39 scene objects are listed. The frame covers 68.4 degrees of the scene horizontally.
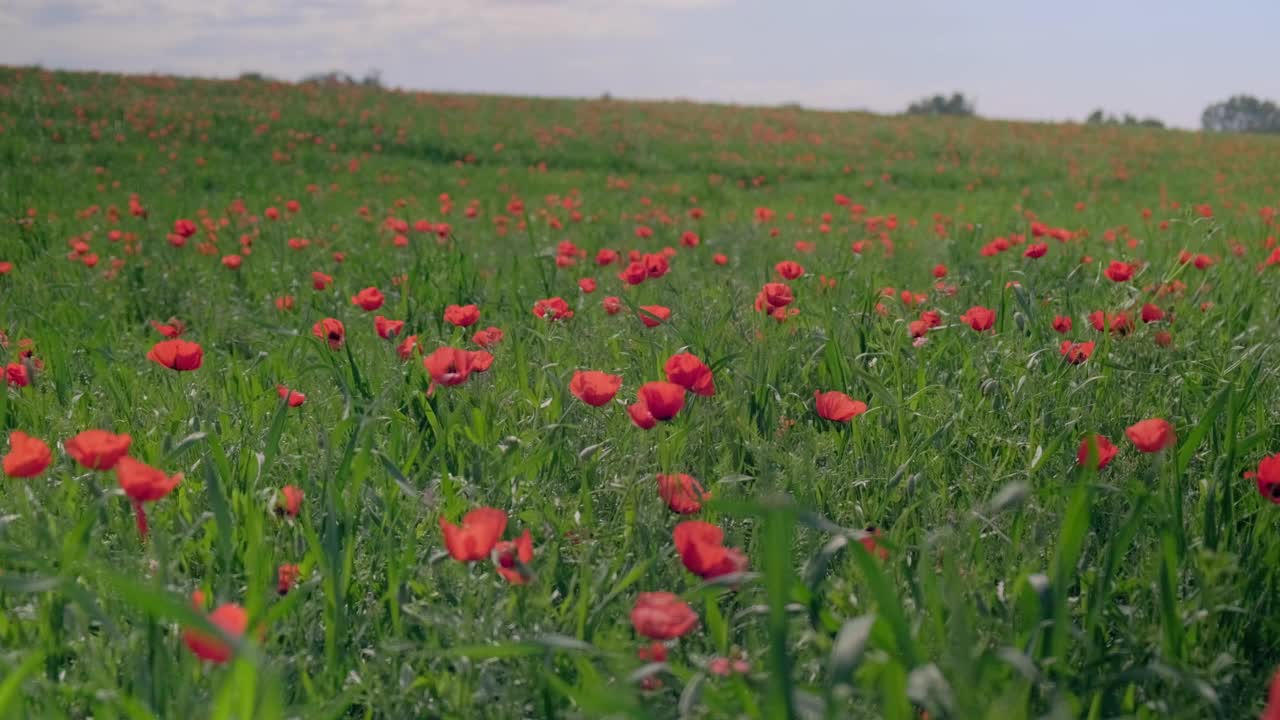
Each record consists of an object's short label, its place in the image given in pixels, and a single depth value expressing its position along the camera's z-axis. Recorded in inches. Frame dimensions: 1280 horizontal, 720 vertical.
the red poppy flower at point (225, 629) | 42.8
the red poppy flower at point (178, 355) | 79.0
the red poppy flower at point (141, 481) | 49.7
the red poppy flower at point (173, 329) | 108.2
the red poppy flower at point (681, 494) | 64.2
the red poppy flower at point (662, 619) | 45.5
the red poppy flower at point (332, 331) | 98.1
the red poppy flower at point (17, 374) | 89.7
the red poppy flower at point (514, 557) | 54.2
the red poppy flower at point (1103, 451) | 65.1
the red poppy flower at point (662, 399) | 64.5
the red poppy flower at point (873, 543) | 53.7
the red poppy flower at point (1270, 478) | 58.6
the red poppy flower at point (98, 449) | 52.9
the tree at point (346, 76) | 1242.0
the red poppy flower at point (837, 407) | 78.6
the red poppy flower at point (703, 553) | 49.3
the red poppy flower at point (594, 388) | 71.6
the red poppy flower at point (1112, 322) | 97.6
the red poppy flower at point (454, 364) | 76.0
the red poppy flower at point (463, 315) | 95.7
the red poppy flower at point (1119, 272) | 108.2
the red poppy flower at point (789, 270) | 113.4
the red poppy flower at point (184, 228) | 159.9
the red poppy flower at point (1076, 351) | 89.9
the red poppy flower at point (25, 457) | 54.4
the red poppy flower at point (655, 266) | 109.3
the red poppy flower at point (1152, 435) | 62.5
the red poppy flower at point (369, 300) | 107.8
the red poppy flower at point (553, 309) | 101.0
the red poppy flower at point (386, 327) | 99.4
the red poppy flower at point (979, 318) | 99.5
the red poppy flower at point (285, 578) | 60.2
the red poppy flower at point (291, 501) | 65.4
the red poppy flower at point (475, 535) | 50.6
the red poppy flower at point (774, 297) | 100.1
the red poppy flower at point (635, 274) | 107.3
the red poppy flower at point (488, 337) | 97.4
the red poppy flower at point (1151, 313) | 100.1
